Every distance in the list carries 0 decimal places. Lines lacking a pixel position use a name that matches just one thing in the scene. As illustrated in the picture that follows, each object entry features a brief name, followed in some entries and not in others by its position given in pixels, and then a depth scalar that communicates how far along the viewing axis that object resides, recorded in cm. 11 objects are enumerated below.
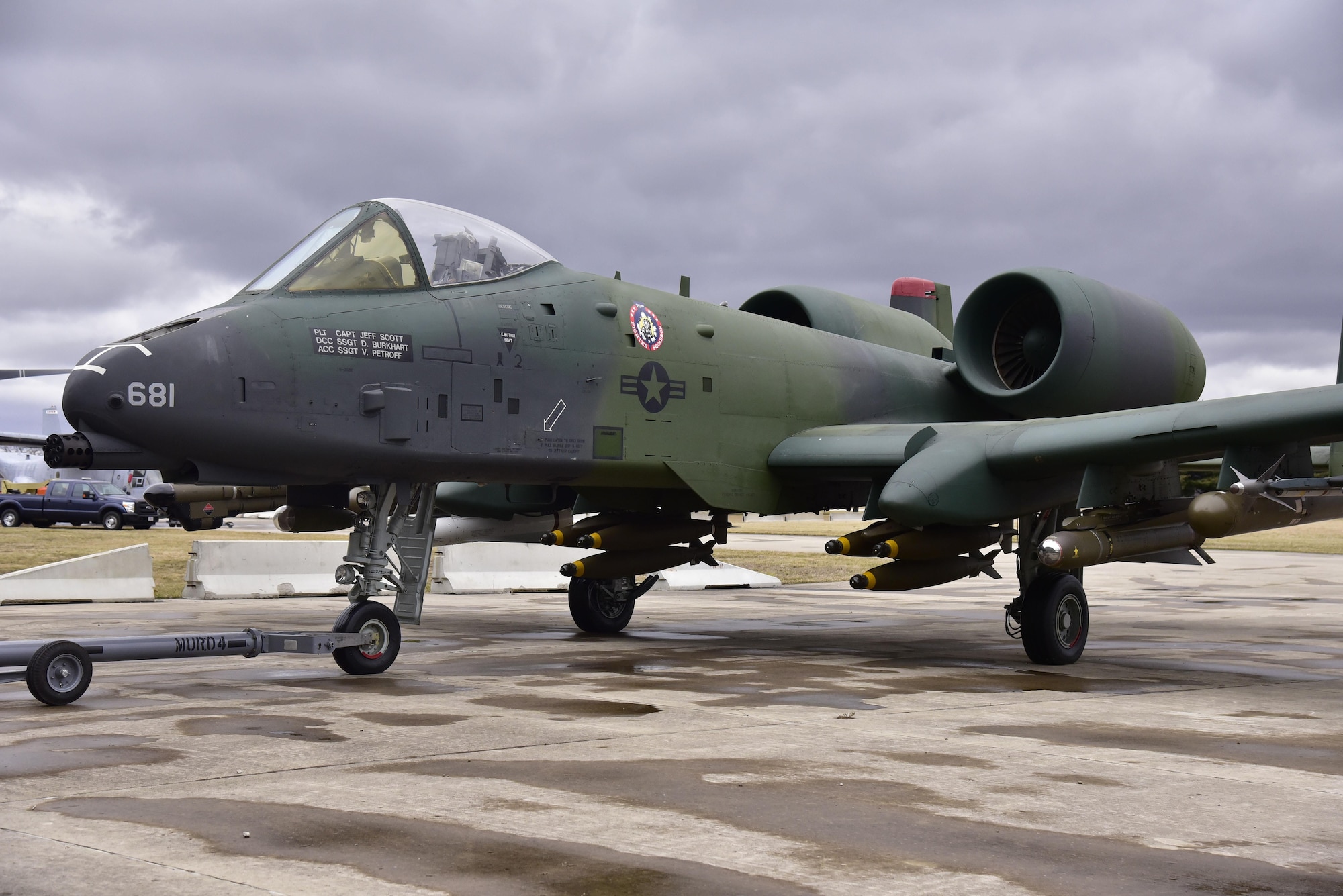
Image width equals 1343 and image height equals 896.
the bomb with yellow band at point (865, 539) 1121
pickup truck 4330
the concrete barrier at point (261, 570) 1803
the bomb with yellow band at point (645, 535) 1301
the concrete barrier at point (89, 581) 1716
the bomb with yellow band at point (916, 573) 1118
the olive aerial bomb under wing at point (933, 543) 1122
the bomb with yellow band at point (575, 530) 1274
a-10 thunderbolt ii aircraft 905
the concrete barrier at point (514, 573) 2050
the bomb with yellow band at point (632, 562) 1316
